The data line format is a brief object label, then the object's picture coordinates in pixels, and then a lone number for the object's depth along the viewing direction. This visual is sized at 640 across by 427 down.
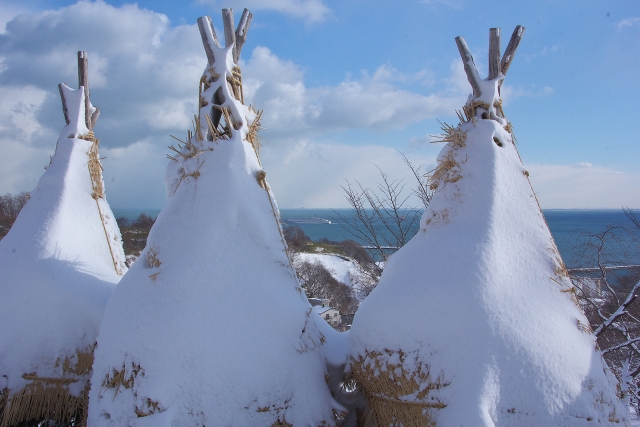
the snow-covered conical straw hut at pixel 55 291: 3.11
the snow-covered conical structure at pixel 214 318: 2.40
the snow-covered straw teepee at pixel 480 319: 2.26
